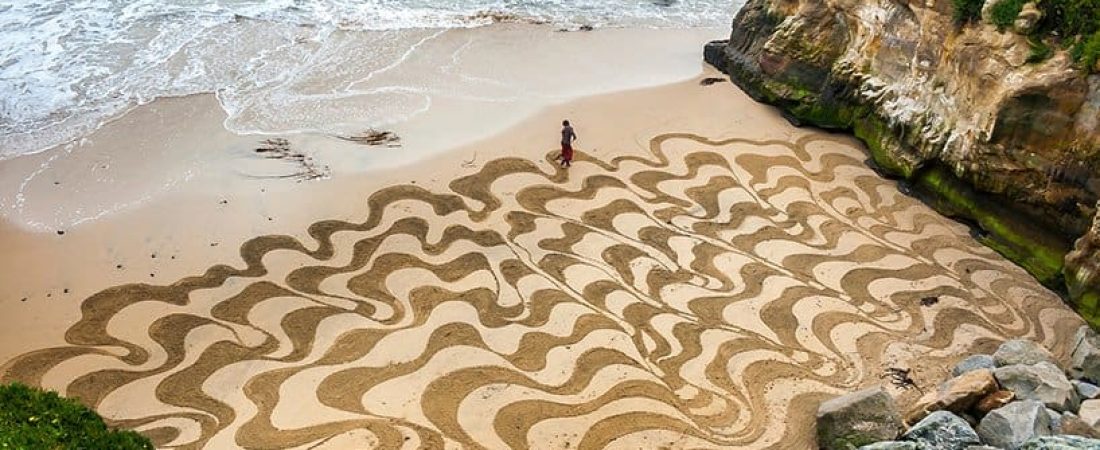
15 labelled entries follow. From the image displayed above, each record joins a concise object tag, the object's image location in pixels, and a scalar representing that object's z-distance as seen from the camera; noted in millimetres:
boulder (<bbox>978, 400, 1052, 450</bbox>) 12821
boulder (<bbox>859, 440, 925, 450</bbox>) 12694
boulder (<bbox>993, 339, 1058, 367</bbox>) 15305
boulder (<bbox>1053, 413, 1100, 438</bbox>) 12938
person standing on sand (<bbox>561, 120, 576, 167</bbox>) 22062
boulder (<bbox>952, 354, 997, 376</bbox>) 15375
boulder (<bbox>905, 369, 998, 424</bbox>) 13969
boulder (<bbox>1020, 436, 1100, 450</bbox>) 11562
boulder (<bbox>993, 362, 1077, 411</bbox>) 13911
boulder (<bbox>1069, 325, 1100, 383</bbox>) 15203
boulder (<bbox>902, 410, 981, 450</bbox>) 12797
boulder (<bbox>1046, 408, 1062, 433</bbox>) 13133
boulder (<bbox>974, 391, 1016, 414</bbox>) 13953
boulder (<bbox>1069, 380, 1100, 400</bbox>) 14500
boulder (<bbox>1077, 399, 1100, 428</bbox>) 13273
